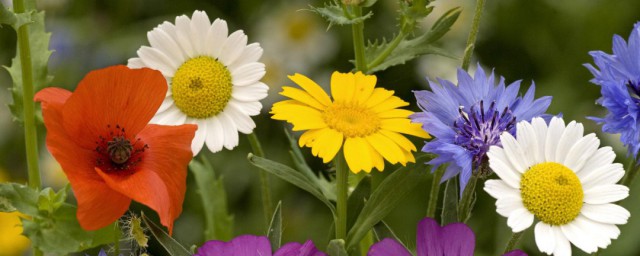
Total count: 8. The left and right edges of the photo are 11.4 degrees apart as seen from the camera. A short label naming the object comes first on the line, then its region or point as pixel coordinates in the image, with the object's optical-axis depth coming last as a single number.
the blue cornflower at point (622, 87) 0.94
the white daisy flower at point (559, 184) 0.91
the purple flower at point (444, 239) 0.93
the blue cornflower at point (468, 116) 0.93
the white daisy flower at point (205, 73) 0.97
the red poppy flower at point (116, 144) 0.92
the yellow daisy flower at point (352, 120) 0.93
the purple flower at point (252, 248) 0.92
